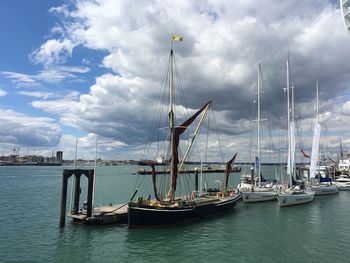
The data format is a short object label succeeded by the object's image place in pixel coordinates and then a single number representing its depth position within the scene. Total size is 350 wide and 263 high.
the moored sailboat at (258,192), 49.81
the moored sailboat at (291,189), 46.62
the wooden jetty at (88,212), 32.25
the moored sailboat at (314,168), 64.88
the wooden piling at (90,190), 32.08
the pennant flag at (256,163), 59.04
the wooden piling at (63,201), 32.09
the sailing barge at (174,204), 31.08
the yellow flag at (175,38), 38.28
